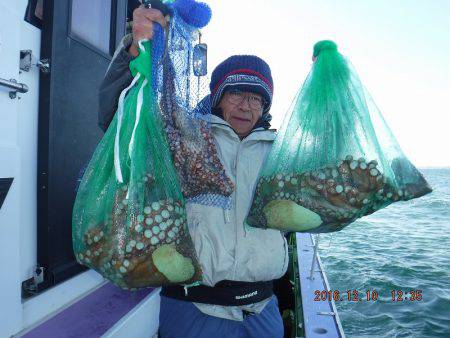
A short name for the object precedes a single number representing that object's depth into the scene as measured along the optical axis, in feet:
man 4.64
